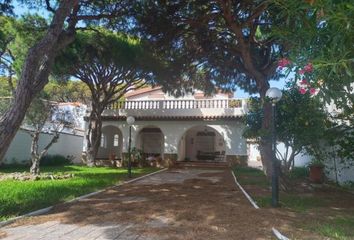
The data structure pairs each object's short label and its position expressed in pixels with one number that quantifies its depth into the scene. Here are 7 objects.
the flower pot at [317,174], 16.78
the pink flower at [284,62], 5.47
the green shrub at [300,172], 19.18
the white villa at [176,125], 25.12
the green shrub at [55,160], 23.10
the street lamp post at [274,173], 9.70
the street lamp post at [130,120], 17.78
